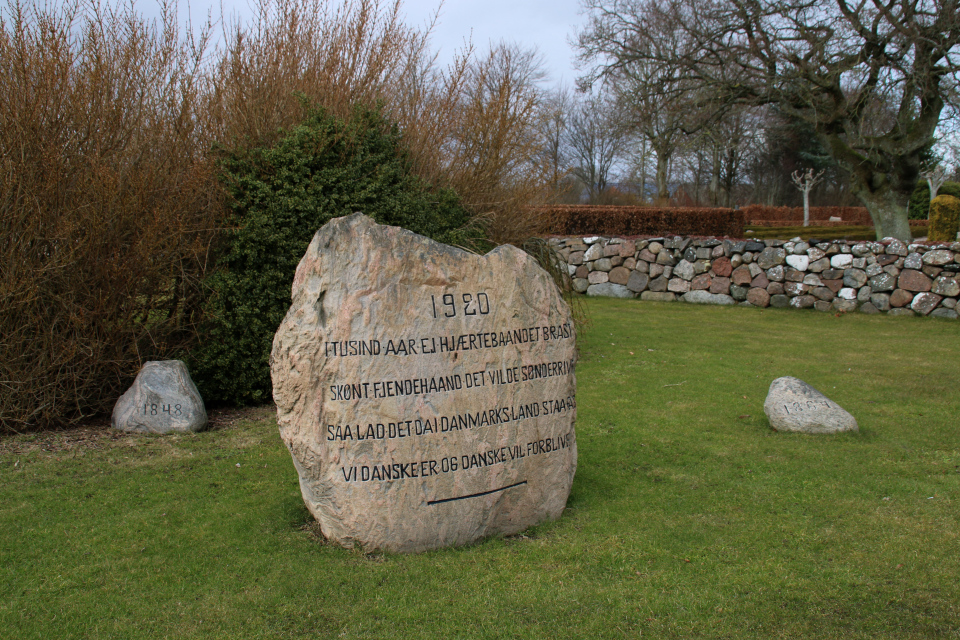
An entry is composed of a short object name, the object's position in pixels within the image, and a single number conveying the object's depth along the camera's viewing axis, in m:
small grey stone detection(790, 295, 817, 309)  14.48
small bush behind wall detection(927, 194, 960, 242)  20.59
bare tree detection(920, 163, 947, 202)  33.78
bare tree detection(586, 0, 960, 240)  16.64
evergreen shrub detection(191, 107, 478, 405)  6.92
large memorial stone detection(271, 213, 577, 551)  3.92
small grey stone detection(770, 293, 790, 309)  14.78
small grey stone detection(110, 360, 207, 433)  6.16
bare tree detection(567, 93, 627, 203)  42.19
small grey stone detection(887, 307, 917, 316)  13.59
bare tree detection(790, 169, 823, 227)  35.58
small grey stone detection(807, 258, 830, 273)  14.41
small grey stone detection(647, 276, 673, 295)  16.34
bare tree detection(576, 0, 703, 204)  20.02
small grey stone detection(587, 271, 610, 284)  17.16
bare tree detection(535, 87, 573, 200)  10.78
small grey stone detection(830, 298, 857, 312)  14.08
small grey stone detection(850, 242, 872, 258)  13.97
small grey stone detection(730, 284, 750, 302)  15.30
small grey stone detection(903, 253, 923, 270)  13.55
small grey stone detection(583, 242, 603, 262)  17.17
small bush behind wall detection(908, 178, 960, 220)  36.16
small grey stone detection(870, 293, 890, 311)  13.80
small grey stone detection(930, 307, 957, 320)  13.24
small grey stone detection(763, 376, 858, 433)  6.29
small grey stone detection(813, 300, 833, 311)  14.32
